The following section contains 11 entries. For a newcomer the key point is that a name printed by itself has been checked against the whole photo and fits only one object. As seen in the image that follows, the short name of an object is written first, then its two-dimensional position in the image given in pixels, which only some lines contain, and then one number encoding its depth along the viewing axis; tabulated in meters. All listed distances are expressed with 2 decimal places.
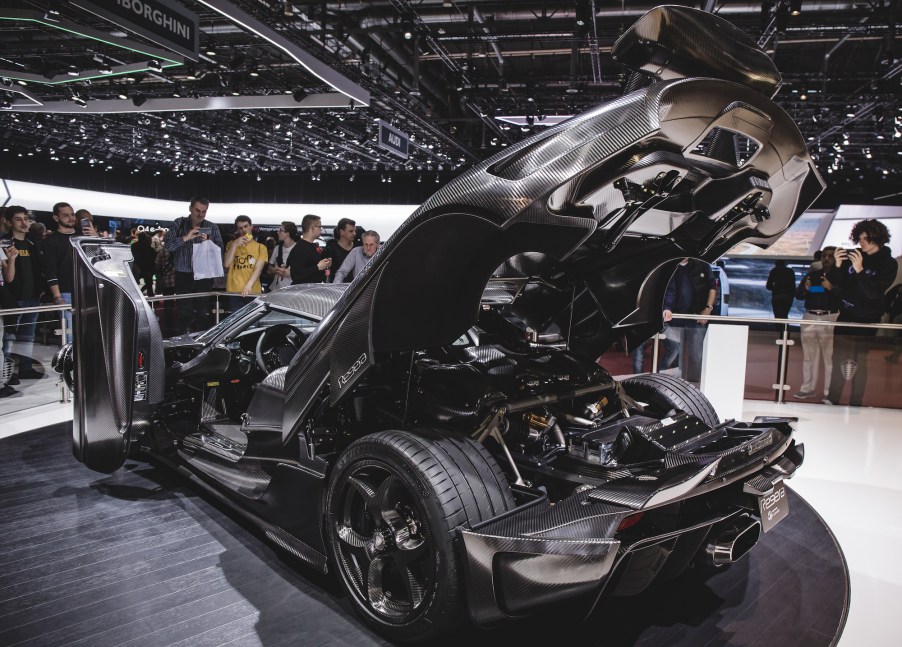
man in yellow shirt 7.68
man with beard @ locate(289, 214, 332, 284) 7.22
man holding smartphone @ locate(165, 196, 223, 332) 6.96
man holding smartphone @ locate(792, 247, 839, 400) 6.61
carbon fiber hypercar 1.88
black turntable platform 2.50
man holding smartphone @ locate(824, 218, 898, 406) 6.44
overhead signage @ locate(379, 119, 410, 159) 12.88
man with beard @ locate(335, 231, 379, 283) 6.87
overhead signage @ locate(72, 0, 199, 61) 5.67
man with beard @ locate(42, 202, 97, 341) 7.08
